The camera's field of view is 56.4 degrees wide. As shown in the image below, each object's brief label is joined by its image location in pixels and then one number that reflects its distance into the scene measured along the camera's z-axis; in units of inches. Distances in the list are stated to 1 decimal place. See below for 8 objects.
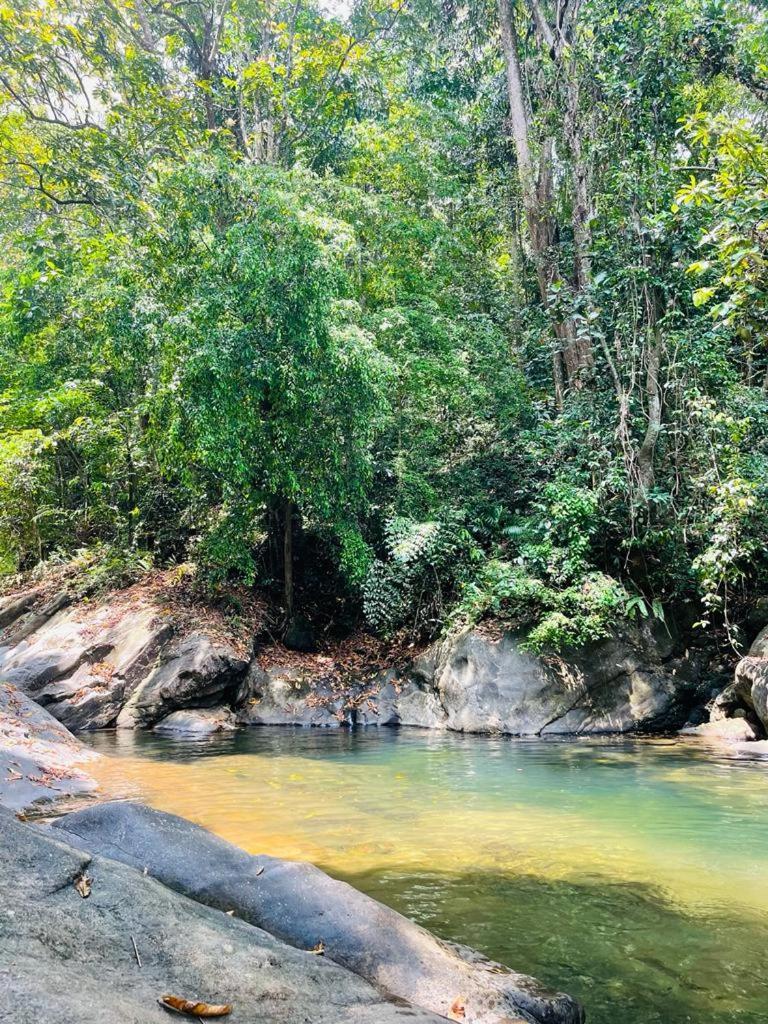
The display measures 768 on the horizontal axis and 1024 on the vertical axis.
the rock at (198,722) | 446.9
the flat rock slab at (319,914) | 106.4
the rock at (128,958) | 71.9
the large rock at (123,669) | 467.8
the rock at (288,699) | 480.1
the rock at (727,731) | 369.1
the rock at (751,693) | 356.5
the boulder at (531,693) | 424.8
